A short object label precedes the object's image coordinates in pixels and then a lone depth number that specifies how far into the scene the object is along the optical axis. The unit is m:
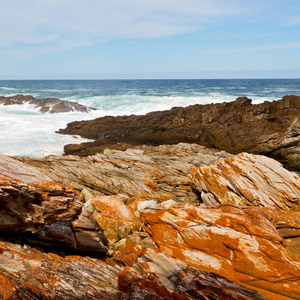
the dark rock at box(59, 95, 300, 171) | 22.33
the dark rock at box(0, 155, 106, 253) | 5.88
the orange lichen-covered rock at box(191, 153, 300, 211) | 10.14
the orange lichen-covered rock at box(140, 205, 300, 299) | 5.96
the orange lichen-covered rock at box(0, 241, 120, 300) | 4.37
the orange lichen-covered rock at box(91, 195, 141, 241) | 9.28
